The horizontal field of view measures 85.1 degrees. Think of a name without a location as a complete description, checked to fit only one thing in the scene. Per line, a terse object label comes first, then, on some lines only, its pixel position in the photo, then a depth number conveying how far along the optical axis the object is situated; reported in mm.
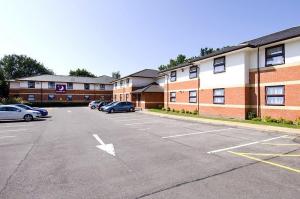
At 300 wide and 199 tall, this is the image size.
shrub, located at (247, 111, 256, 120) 13843
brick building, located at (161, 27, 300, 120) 11925
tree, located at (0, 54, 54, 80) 61479
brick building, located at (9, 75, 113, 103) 38988
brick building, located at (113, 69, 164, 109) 27502
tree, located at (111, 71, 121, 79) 95679
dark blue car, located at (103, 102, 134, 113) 23314
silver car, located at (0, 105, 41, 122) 15091
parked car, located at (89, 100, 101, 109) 31551
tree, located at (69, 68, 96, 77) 63924
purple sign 41068
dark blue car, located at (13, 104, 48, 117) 18487
